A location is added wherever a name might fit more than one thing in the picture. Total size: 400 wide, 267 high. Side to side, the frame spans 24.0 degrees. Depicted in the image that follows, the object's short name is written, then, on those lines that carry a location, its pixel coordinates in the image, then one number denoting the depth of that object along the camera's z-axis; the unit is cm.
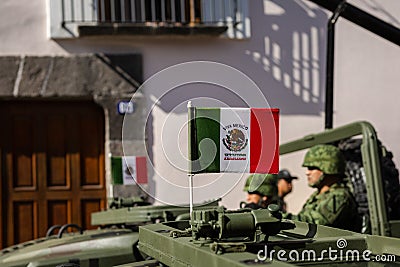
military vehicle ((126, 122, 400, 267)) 302
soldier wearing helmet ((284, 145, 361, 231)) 556
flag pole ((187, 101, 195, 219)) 350
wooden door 959
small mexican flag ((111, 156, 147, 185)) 607
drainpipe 761
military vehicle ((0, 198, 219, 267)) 559
